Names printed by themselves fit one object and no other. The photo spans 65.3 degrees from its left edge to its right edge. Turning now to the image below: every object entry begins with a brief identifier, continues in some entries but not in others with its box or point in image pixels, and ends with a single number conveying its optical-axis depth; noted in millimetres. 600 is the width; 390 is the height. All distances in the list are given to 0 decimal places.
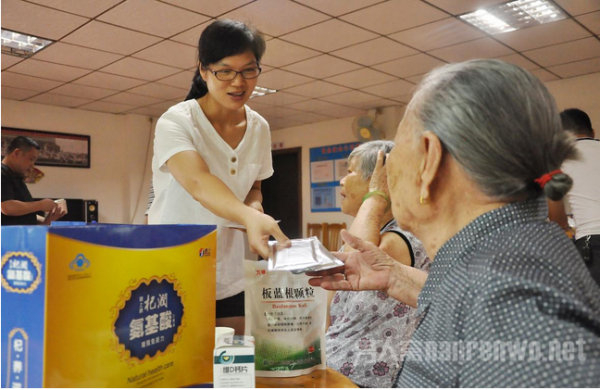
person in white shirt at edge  2639
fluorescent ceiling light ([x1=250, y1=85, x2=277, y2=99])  5467
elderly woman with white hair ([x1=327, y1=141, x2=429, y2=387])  1412
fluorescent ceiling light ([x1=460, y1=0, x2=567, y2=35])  3449
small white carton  749
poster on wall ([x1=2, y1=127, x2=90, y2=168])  5871
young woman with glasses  1259
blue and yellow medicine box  606
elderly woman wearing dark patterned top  543
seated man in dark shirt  3666
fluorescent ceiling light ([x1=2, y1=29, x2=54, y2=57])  3895
